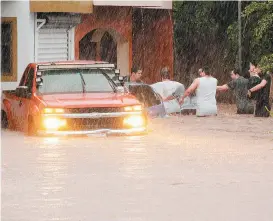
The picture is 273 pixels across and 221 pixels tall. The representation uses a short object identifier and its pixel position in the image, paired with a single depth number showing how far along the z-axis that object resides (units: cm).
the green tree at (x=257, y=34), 3881
